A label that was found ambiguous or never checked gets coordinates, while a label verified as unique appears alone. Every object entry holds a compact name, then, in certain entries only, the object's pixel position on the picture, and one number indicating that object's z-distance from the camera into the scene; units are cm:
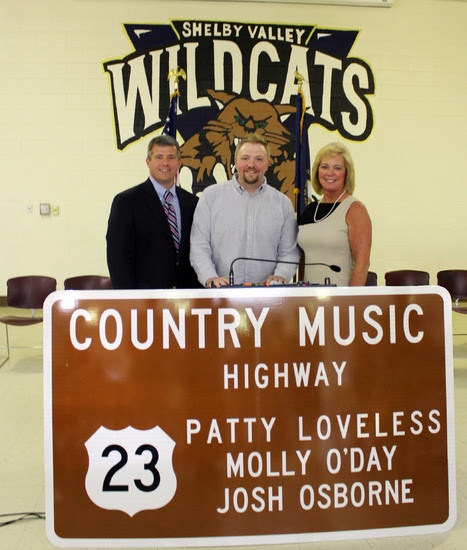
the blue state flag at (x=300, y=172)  479
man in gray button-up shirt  291
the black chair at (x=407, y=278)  576
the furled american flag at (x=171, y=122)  551
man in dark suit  313
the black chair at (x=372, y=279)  528
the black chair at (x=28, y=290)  545
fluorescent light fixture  737
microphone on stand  242
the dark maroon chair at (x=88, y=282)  536
